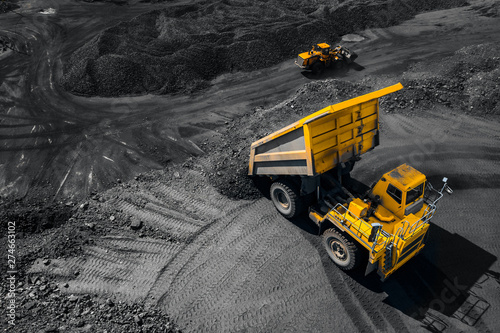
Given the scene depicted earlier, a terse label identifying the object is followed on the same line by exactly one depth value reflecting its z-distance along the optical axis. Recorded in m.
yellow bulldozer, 18.47
